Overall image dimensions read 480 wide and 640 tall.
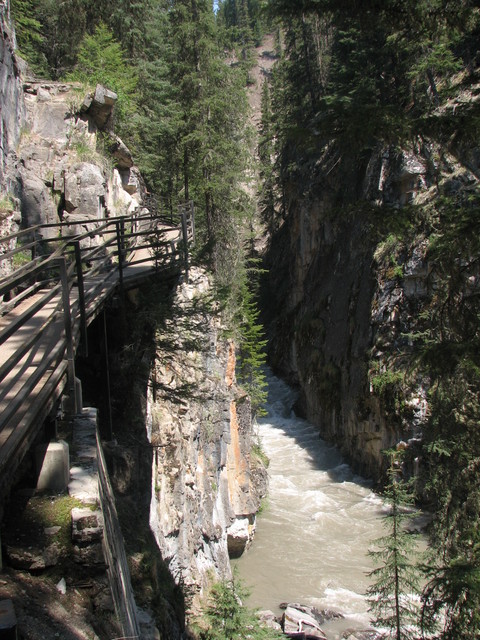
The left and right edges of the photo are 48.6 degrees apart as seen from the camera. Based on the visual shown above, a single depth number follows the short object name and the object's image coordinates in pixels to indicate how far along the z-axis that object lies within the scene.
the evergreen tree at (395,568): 10.23
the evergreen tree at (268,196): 41.06
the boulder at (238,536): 16.78
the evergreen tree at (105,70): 17.27
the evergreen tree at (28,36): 18.81
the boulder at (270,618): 13.09
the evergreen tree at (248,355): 23.36
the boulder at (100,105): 15.11
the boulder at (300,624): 12.68
